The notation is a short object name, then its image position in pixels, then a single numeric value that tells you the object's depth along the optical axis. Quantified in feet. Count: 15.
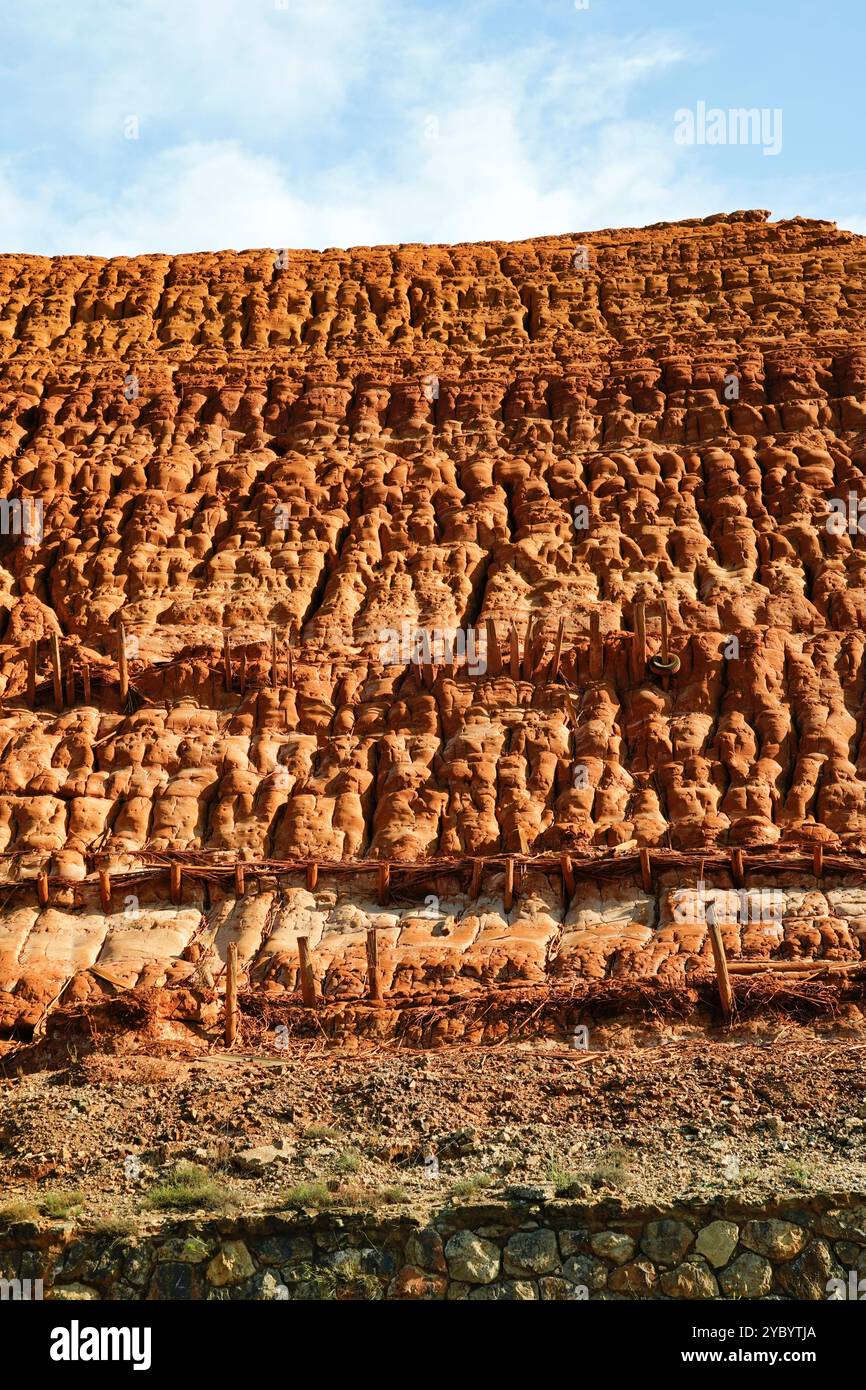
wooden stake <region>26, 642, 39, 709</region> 83.05
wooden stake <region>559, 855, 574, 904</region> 69.97
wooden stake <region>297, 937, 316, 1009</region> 64.80
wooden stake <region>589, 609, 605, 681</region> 79.97
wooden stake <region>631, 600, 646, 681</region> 79.56
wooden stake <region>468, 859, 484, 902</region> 70.38
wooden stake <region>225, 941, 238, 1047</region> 63.36
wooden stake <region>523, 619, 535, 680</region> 80.28
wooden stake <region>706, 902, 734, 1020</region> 61.67
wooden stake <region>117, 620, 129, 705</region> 81.76
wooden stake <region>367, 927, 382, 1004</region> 65.10
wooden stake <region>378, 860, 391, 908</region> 70.74
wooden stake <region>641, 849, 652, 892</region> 69.72
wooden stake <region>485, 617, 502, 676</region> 80.64
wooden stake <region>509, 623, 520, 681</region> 80.43
